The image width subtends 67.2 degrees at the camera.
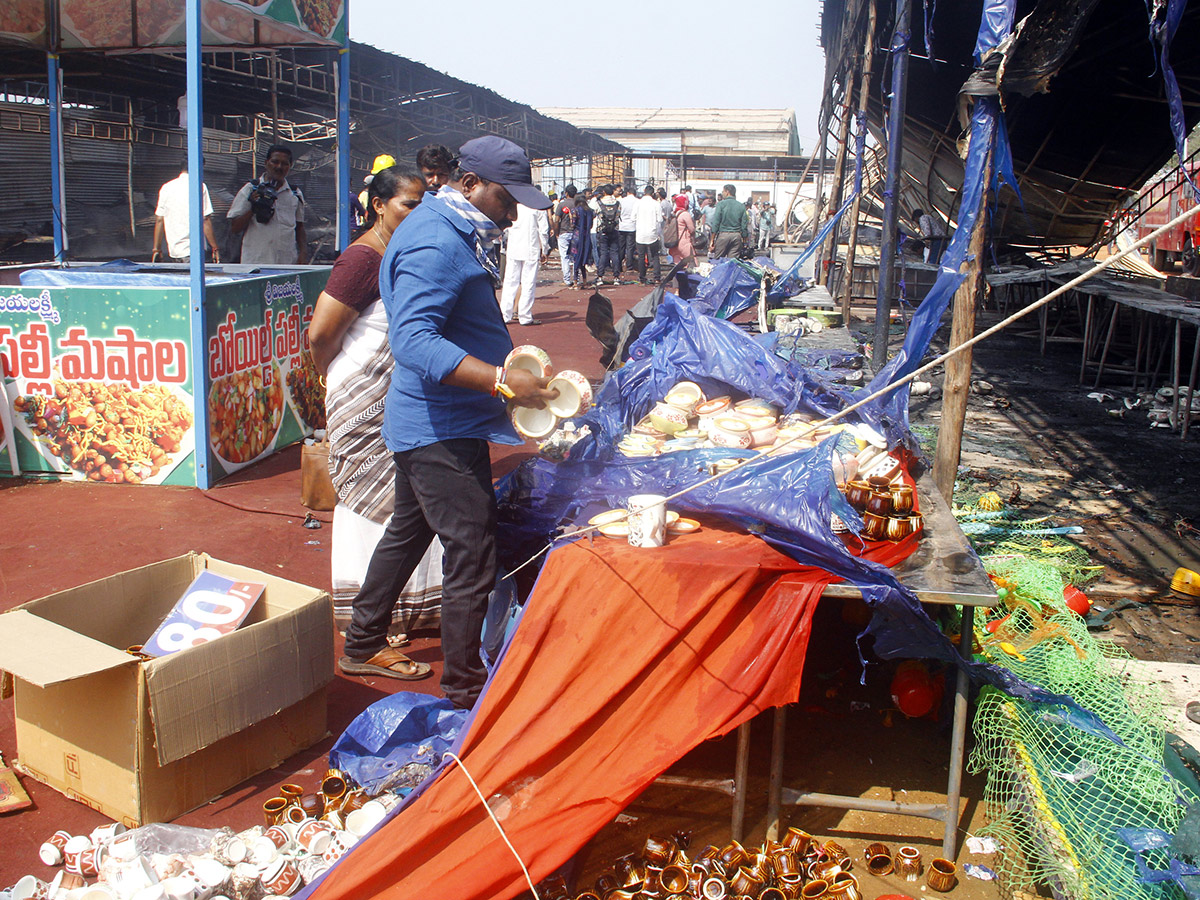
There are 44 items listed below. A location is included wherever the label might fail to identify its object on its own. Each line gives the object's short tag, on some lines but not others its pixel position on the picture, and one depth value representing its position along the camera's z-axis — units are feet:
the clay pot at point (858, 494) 9.71
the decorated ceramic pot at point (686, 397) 13.24
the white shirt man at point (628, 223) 58.03
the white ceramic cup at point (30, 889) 7.14
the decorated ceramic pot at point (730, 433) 11.30
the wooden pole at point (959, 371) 13.96
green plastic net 7.63
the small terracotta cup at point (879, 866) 8.37
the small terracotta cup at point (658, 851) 8.15
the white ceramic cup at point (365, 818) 8.16
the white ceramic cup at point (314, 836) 7.84
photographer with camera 24.08
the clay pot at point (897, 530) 9.45
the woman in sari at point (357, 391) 11.39
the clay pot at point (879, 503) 9.58
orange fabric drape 7.64
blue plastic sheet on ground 8.87
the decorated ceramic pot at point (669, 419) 12.72
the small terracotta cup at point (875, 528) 9.45
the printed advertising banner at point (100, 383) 17.22
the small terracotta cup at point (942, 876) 8.11
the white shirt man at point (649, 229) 55.77
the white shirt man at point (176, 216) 25.70
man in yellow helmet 18.03
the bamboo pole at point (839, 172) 34.88
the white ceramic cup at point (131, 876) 7.07
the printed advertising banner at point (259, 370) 17.88
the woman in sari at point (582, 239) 55.77
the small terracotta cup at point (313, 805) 8.36
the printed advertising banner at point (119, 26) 23.81
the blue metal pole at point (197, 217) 16.49
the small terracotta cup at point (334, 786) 8.62
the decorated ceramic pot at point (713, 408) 12.67
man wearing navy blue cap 8.86
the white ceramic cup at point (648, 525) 8.62
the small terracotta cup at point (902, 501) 9.62
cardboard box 7.99
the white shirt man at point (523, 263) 37.29
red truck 41.37
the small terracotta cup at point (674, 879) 7.73
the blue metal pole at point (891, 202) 22.53
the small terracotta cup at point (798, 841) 8.36
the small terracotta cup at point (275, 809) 8.38
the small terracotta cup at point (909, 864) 8.28
